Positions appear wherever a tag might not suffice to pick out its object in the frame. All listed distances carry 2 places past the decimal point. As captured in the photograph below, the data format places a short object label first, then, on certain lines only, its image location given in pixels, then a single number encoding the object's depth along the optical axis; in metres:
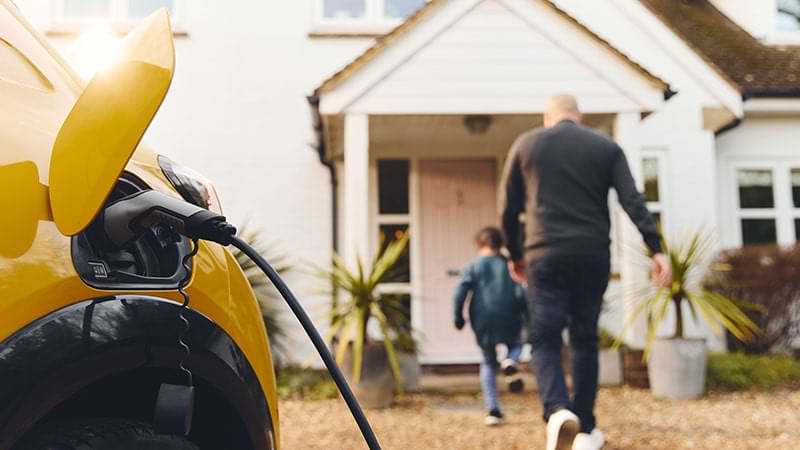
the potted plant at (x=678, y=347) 5.93
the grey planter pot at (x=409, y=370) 6.39
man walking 3.47
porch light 7.21
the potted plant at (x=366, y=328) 5.58
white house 8.13
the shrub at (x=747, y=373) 6.37
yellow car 1.02
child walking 5.17
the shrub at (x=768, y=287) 7.30
